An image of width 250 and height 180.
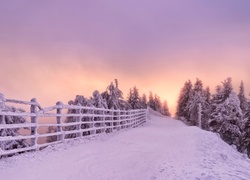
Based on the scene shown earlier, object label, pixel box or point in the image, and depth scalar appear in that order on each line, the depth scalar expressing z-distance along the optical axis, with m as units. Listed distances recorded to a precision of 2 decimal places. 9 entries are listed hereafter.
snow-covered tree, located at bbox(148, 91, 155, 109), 57.12
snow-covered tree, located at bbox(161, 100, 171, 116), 70.73
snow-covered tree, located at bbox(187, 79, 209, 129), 39.60
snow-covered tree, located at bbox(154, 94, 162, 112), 57.62
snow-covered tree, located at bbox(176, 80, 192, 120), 47.55
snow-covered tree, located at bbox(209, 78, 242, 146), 24.43
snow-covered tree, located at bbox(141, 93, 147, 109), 56.63
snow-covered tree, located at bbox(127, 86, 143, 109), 39.29
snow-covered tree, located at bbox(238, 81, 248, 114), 42.82
